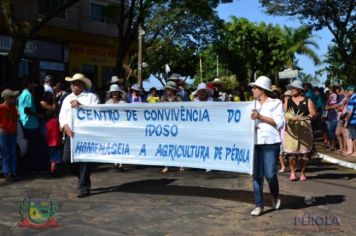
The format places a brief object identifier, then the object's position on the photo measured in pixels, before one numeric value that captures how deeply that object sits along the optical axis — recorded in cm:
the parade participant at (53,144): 1069
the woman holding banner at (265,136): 725
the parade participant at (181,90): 1298
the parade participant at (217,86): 1497
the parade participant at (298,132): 1013
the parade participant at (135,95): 1377
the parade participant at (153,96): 1462
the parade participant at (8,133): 1005
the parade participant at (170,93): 1097
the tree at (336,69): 2672
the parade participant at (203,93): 1043
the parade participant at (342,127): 1439
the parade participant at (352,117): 1356
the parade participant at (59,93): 1200
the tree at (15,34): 1312
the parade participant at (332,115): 1598
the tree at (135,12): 1955
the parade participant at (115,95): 1099
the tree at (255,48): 5050
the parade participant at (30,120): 1050
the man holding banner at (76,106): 862
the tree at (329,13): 2197
